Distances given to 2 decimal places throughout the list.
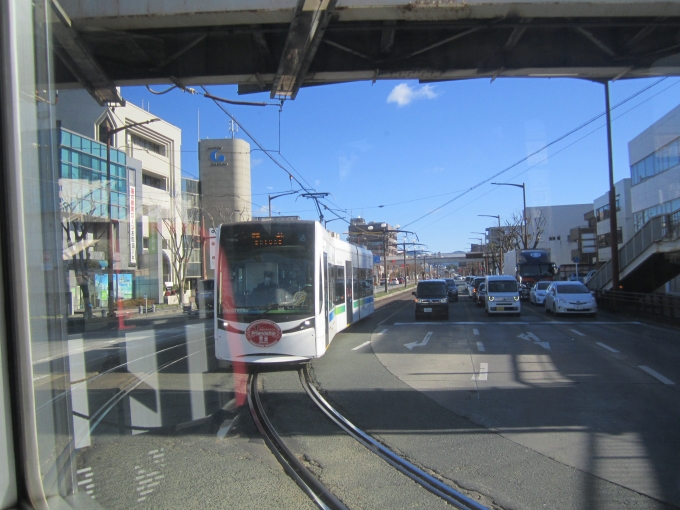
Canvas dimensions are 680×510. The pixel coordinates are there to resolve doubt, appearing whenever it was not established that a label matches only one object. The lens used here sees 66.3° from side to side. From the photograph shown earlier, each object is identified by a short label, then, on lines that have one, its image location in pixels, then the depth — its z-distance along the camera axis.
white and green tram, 10.66
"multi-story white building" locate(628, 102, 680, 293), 14.67
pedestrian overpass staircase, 23.09
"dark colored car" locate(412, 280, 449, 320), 23.73
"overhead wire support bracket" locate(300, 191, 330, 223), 22.92
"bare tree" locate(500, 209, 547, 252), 56.75
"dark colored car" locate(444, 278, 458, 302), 41.62
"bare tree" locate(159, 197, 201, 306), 38.78
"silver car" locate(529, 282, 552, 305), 32.78
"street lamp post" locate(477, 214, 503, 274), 73.32
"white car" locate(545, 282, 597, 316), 23.36
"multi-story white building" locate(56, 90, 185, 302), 29.50
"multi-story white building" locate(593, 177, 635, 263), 35.22
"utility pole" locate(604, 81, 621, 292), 24.70
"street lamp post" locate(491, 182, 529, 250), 43.05
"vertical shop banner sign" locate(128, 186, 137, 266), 30.83
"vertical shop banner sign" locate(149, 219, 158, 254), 38.19
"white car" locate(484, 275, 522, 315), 24.81
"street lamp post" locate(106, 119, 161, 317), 19.19
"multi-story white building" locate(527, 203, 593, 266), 74.50
